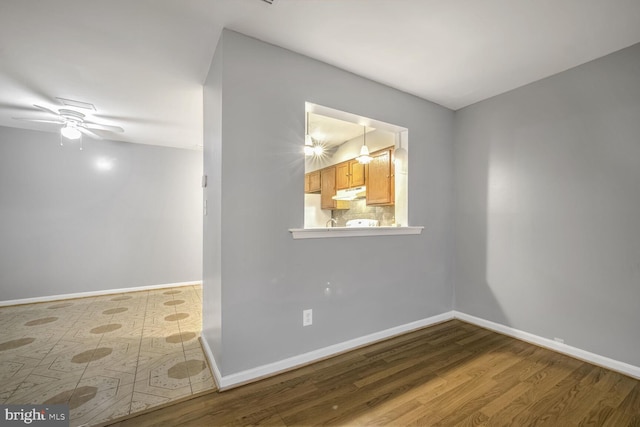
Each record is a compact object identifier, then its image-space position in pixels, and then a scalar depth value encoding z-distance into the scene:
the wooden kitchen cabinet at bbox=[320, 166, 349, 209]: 4.76
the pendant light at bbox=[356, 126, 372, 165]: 3.25
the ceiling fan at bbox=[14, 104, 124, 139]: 3.17
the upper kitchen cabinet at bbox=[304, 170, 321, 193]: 5.35
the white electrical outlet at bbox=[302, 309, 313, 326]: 2.27
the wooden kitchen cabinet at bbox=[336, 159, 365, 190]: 3.93
